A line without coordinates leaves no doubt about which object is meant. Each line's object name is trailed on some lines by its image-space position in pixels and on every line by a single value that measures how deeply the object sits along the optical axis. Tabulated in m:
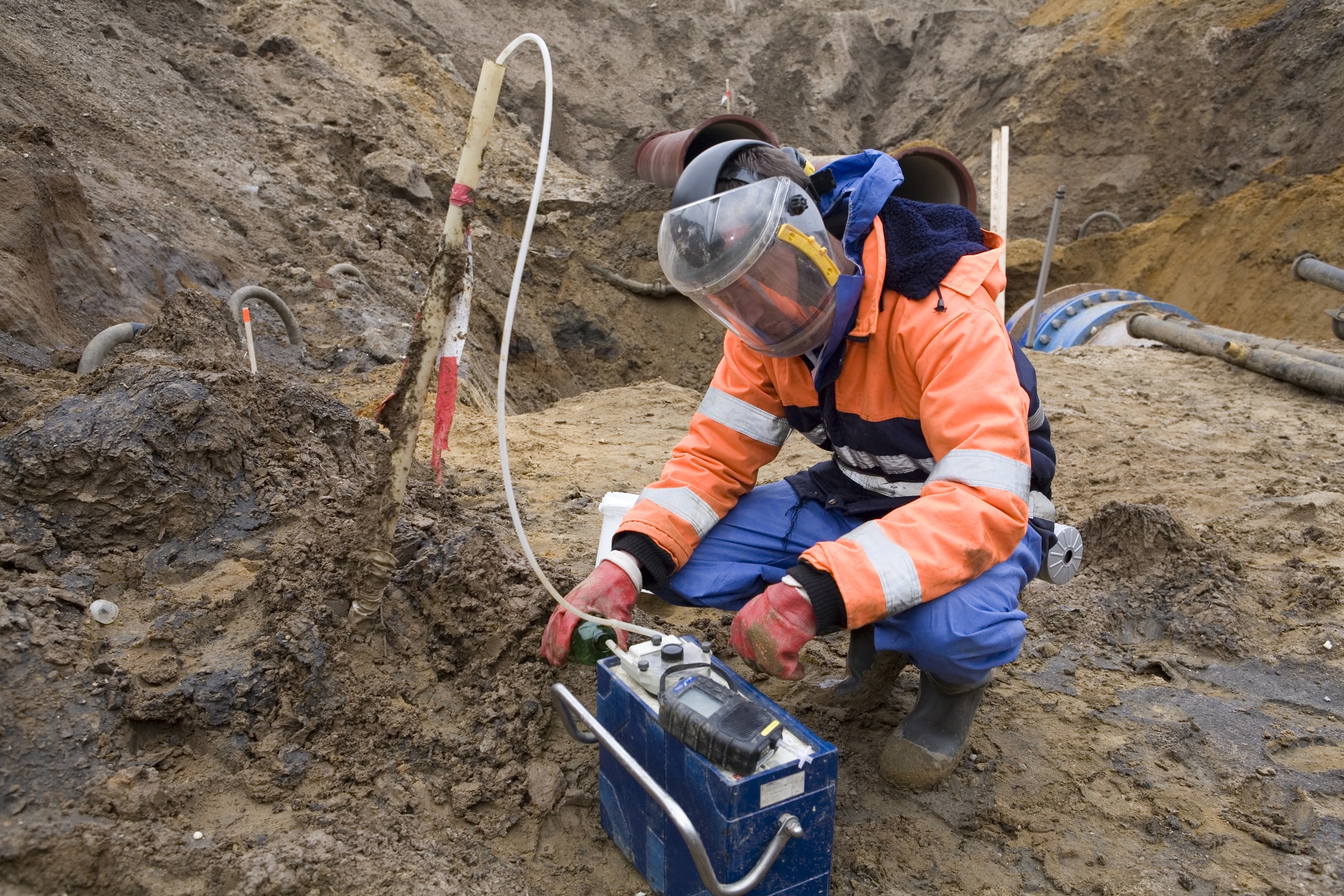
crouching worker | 1.96
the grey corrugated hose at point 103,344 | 3.33
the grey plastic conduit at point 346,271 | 6.11
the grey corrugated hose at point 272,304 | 4.69
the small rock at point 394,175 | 7.40
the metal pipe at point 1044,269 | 6.82
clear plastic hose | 1.79
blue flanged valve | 7.82
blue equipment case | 1.54
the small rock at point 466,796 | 2.00
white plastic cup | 2.10
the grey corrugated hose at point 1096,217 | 10.13
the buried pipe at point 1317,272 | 6.28
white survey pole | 5.36
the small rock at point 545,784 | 2.06
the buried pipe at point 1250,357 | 5.68
